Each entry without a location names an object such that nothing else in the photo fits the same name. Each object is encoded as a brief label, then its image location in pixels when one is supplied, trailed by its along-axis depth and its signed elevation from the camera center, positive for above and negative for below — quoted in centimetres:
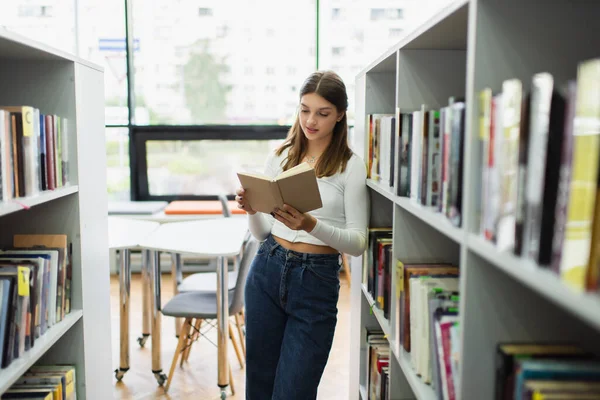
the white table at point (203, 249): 265 -49
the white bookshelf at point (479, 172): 99 -5
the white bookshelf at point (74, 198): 181 -19
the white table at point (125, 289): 298 -77
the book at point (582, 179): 69 -4
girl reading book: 184 -37
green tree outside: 520 +51
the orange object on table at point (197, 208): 485 -56
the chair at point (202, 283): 310 -78
